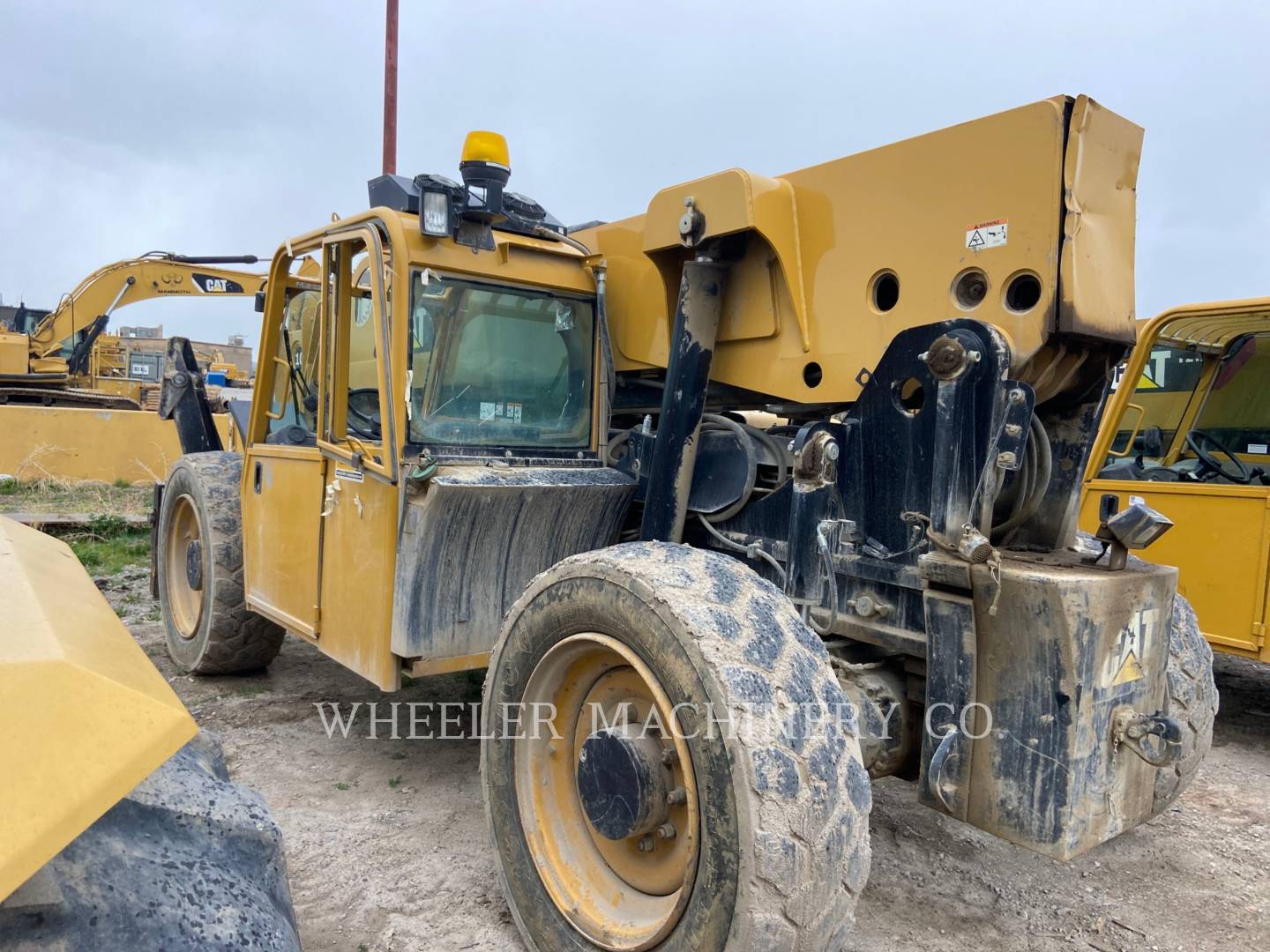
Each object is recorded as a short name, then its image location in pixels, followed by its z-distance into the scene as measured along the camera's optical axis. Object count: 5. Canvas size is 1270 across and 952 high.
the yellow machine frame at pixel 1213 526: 4.77
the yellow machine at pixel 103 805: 1.25
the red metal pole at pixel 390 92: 7.96
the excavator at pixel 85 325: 16.45
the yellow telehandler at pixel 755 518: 2.24
